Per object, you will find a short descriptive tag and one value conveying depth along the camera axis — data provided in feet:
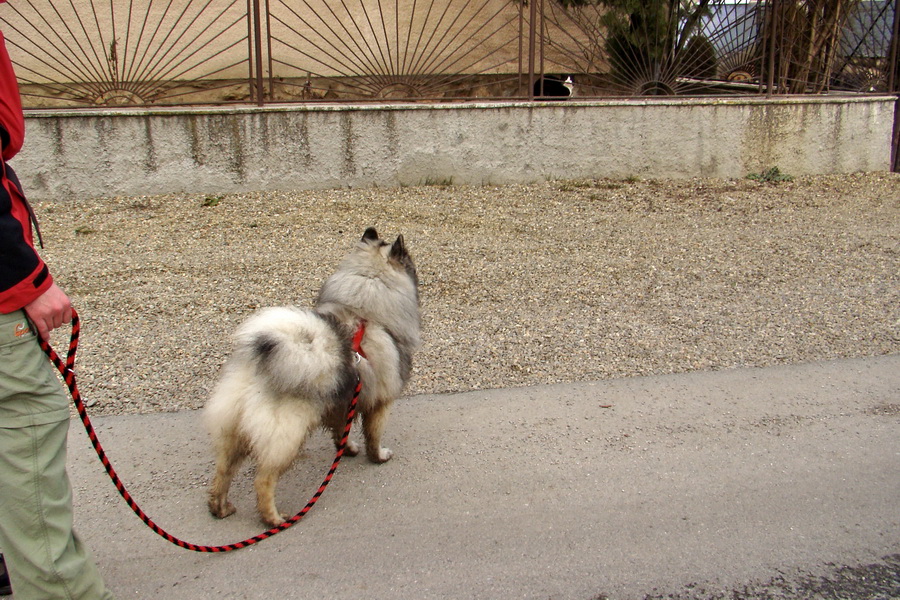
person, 6.96
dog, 10.01
